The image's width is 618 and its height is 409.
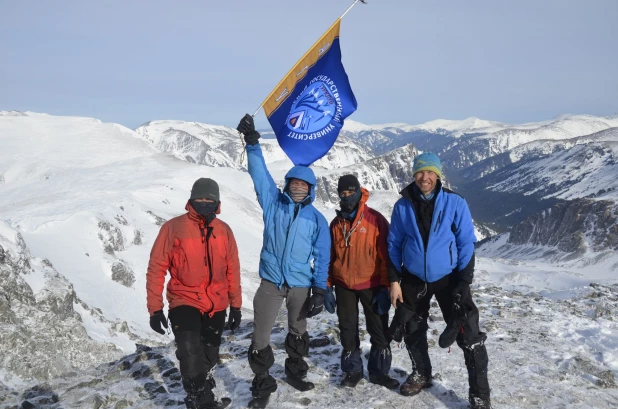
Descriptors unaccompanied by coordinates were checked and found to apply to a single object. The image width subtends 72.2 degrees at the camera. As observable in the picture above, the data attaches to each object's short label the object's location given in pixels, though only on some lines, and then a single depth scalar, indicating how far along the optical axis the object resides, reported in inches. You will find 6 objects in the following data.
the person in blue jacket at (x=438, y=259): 251.0
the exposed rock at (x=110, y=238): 1663.4
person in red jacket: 246.1
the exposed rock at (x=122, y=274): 1502.2
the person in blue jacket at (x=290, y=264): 274.7
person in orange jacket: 280.4
